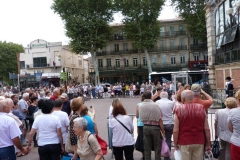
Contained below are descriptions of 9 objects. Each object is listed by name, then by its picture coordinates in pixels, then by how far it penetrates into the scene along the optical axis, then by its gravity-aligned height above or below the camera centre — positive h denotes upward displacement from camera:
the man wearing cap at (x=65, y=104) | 8.29 -0.75
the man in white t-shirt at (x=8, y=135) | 4.81 -0.97
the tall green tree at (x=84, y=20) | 39.78 +8.97
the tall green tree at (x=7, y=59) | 63.99 +5.49
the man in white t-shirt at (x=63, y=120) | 5.70 -0.84
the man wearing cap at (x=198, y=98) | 5.83 -0.47
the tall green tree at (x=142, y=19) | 41.12 +9.31
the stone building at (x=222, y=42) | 18.29 +2.57
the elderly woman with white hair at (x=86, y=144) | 4.23 -1.02
